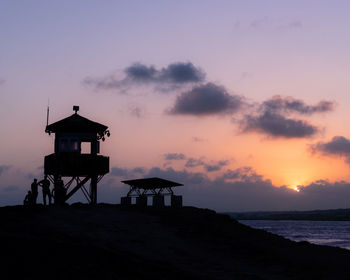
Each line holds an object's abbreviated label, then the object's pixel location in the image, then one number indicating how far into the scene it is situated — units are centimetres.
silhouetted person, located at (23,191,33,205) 3734
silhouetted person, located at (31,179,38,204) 3741
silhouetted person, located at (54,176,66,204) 4053
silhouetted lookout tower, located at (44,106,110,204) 4241
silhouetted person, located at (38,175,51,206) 3869
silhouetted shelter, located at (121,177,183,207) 4372
